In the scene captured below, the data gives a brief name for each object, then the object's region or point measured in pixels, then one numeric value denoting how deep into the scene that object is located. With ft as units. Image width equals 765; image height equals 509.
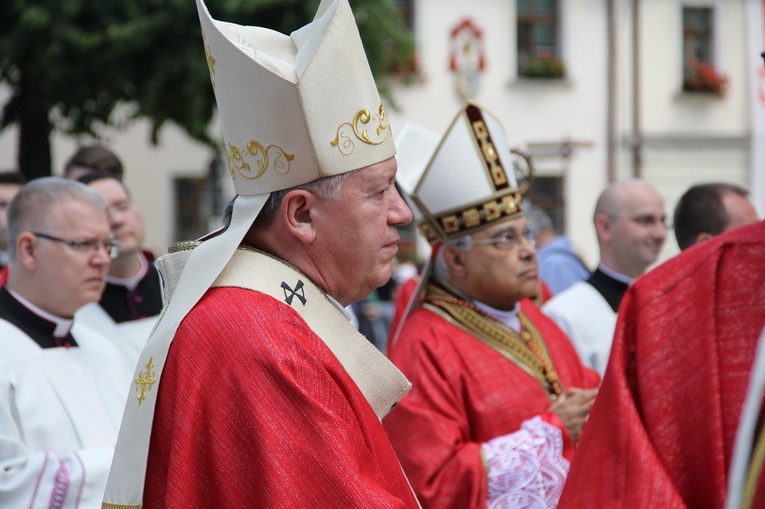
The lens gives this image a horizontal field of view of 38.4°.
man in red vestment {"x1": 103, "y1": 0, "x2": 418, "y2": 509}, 7.11
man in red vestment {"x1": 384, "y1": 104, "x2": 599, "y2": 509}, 11.41
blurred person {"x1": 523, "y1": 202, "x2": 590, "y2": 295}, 22.03
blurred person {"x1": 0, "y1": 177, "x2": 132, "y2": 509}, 11.21
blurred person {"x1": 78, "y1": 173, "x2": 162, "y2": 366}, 16.83
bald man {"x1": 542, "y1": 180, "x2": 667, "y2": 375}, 17.44
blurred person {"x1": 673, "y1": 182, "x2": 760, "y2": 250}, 16.78
